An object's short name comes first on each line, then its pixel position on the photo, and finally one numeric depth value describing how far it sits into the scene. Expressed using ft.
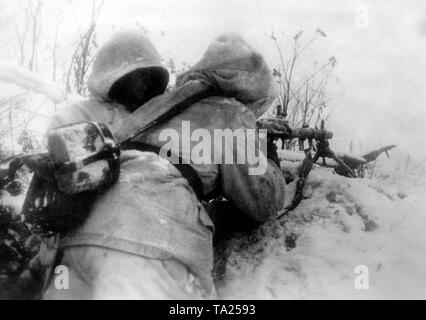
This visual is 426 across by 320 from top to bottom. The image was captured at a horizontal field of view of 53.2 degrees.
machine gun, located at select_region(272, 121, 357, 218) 10.36
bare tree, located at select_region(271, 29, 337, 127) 24.35
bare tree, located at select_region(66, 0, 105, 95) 18.56
